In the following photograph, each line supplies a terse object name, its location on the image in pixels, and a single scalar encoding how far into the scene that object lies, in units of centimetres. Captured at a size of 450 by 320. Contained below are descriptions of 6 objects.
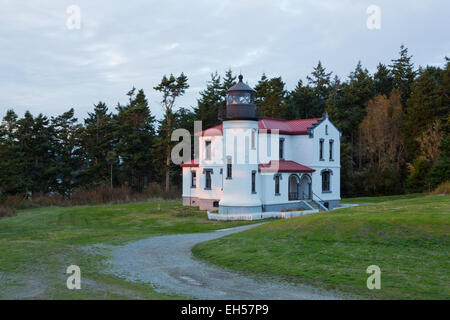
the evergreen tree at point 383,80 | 6225
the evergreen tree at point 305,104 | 5978
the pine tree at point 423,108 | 4781
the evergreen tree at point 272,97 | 5628
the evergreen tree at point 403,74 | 5948
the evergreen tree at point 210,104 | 5550
